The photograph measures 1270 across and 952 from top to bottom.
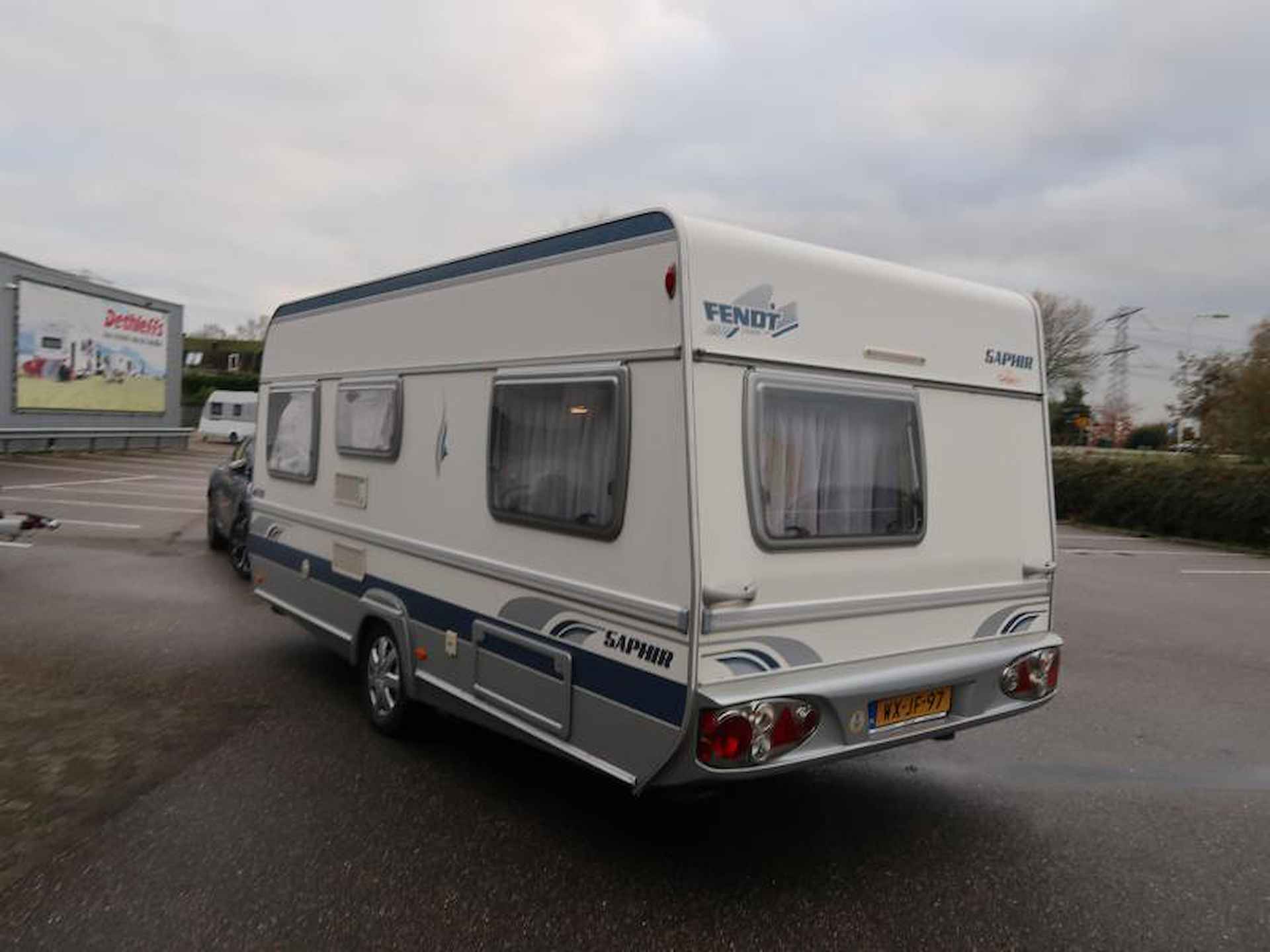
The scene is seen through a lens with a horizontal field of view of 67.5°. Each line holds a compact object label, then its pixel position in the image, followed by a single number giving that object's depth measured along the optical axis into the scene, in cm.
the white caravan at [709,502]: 334
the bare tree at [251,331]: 6686
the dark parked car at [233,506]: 1026
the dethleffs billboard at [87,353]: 2409
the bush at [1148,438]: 5375
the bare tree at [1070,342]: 4319
